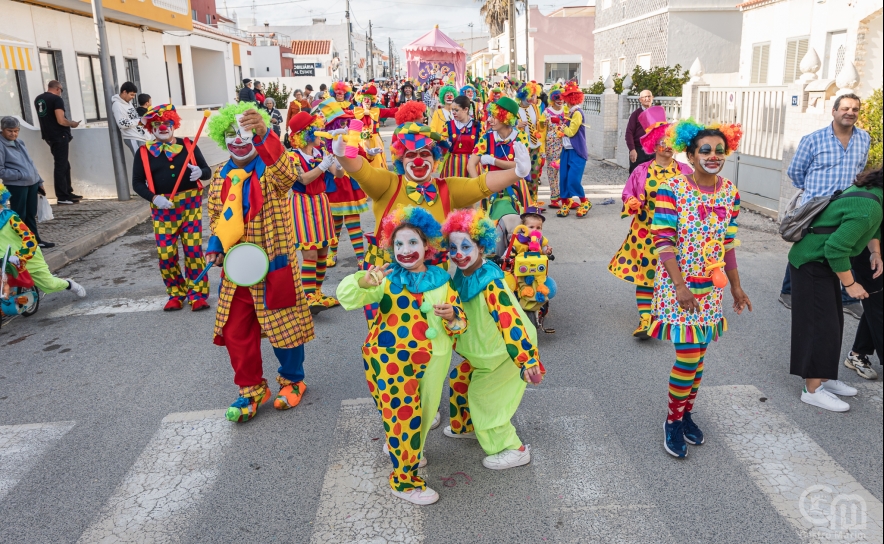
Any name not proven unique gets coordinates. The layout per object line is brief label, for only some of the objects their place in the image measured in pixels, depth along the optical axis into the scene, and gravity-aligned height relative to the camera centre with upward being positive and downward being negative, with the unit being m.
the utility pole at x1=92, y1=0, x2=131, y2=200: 11.68 +0.62
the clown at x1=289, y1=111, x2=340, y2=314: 6.26 -0.90
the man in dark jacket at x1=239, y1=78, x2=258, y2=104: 17.92 +0.50
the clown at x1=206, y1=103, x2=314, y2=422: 4.36 -0.79
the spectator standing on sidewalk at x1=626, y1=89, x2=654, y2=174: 10.32 -0.43
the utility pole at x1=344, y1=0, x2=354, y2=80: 43.00 +4.28
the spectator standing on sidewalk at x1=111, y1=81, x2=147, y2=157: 11.66 +0.08
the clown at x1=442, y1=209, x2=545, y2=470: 3.44 -1.20
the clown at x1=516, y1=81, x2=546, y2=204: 9.72 -0.26
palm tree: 47.78 +6.56
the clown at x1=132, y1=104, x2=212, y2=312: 6.59 -0.77
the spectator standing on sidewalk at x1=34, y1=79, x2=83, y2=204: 11.59 -0.15
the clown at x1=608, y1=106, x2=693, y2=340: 5.61 -0.94
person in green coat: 4.09 -1.17
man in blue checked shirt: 5.34 -0.46
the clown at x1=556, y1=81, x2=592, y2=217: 10.42 -0.78
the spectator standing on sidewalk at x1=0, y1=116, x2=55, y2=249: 8.50 -0.67
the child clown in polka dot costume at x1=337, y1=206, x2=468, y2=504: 3.39 -1.07
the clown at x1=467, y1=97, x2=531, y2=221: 6.33 -0.44
